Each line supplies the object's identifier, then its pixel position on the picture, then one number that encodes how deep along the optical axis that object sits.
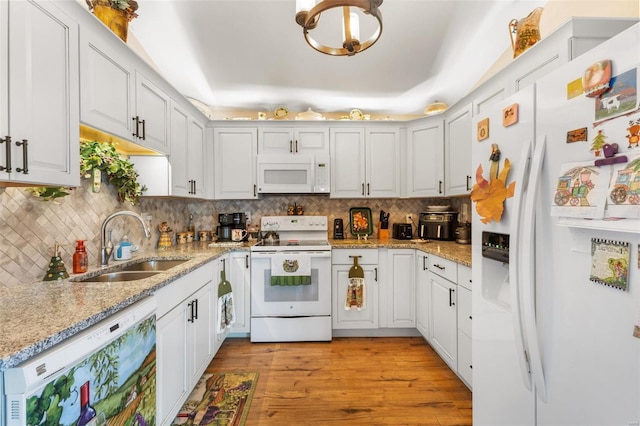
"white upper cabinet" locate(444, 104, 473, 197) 2.54
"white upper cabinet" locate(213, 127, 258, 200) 3.19
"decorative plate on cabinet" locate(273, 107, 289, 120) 3.29
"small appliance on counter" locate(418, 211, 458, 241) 3.04
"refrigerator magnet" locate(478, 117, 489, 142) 1.38
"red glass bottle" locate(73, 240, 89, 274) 1.62
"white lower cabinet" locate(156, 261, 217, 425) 1.47
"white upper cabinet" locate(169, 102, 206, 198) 2.40
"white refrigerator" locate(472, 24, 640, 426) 0.76
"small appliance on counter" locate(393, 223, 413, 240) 3.35
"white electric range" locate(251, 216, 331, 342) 2.74
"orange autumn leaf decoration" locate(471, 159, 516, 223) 1.21
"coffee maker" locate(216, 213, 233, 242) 3.28
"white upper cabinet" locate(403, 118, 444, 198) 3.04
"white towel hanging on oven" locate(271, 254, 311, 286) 2.72
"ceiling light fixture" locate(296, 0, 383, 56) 1.29
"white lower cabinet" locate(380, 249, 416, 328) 2.88
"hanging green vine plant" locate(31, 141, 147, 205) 1.47
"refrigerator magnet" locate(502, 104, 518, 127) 1.17
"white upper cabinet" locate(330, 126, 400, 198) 3.25
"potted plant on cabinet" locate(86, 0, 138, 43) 1.59
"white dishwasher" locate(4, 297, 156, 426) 0.72
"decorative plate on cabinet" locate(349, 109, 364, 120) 3.39
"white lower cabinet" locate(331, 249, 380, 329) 2.87
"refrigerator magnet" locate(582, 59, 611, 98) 0.80
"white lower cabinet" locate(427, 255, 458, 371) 2.13
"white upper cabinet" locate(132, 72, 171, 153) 1.85
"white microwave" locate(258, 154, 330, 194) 3.10
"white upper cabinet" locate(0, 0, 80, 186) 1.01
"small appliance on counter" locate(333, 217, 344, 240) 3.42
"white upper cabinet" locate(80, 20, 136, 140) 1.40
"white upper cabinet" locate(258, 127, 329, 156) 3.22
